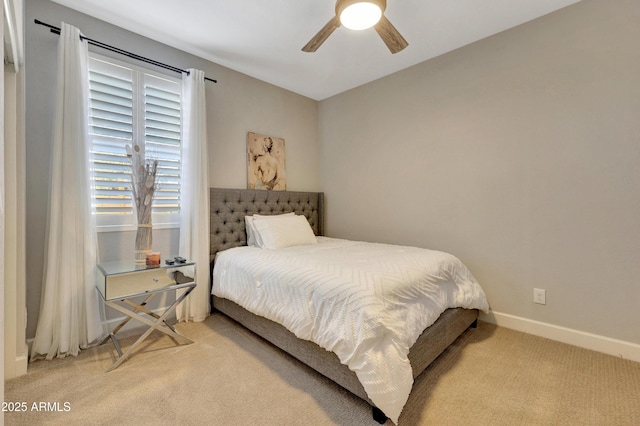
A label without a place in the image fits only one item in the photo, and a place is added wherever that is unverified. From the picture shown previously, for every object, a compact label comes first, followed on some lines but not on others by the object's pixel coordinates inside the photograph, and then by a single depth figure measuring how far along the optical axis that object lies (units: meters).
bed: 1.64
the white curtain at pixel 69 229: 2.00
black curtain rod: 2.05
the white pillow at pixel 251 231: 3.00
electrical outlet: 2.34
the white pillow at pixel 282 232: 2.82
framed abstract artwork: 3.29
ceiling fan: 1.68
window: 2.29
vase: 2.17
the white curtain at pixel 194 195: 2.66
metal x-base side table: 1.91
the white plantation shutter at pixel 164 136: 2.57
